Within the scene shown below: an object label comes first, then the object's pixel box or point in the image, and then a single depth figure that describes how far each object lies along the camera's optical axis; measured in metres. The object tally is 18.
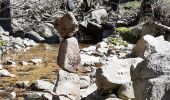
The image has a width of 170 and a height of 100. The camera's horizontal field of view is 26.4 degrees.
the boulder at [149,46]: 6.37
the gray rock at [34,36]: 14.11
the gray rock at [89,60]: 9.41
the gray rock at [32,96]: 6.40
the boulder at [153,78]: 4.01
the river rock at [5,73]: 8.34
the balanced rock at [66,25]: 4.78
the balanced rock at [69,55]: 4.94
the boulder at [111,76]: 5.64
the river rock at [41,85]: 7.10
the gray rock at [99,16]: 15.19
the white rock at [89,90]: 6.18
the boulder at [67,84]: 5.09
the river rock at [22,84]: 7.50
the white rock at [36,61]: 9.69
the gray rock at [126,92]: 5.46
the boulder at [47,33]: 14.36
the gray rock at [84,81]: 7.08
